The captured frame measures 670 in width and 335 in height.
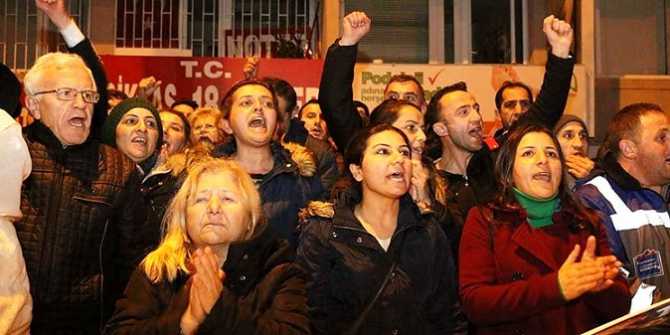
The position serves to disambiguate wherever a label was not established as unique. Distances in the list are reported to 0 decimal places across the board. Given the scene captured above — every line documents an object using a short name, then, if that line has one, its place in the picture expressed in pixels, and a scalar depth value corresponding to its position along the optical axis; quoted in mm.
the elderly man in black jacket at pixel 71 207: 3461
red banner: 8164
